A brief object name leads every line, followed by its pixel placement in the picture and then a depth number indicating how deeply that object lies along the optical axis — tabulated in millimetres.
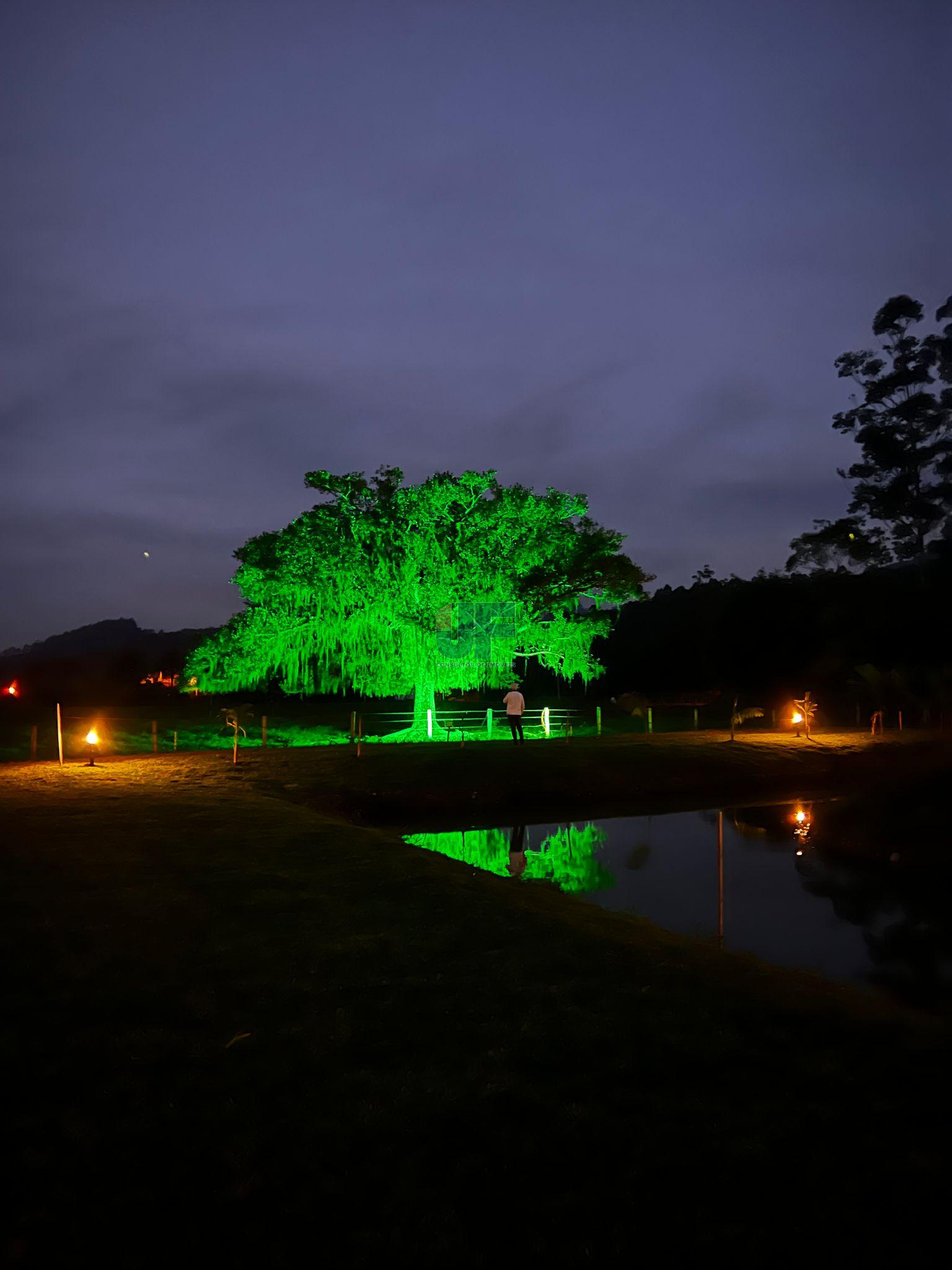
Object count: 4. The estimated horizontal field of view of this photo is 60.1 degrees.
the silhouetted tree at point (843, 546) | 55000
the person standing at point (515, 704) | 22703
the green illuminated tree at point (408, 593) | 27203
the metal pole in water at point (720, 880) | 10266
